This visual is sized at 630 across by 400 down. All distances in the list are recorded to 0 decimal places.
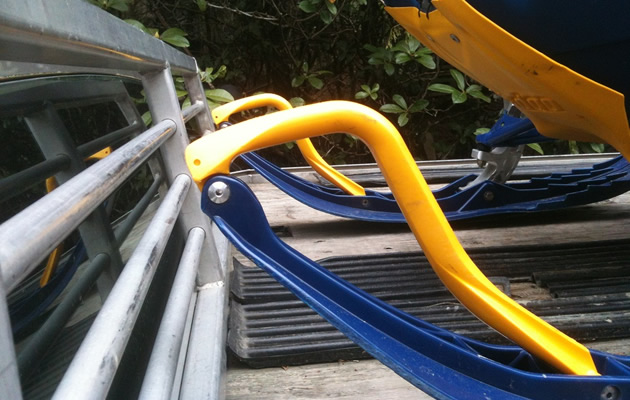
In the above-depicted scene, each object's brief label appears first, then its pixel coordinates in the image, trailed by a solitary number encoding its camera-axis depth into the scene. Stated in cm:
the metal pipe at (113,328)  46
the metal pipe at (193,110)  154
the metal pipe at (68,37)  47
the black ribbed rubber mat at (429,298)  113
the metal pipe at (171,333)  71
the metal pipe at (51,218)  34
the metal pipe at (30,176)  57
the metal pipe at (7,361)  31
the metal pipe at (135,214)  97
